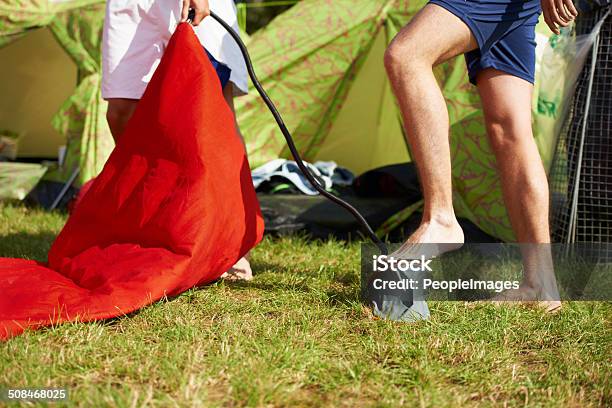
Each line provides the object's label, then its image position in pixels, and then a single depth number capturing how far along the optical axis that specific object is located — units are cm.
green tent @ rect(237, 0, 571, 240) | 739
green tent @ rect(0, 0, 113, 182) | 733
